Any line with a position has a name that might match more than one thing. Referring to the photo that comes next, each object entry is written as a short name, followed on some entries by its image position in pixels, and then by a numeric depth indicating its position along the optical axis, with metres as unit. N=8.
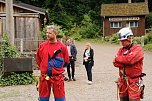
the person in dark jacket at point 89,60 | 15.22
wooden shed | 23.19
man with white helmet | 7.06
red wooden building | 51.94
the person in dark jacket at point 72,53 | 16.19
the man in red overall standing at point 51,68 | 7.72
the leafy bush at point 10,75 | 14.93
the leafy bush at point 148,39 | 39.91
